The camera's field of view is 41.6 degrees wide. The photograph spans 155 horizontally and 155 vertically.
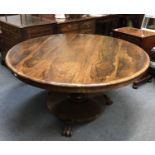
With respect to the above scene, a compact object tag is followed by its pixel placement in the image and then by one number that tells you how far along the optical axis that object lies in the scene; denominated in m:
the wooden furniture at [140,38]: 2.23
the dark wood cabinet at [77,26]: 2.45
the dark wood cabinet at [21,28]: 2.20
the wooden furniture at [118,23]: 3.15
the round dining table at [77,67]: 1.18
